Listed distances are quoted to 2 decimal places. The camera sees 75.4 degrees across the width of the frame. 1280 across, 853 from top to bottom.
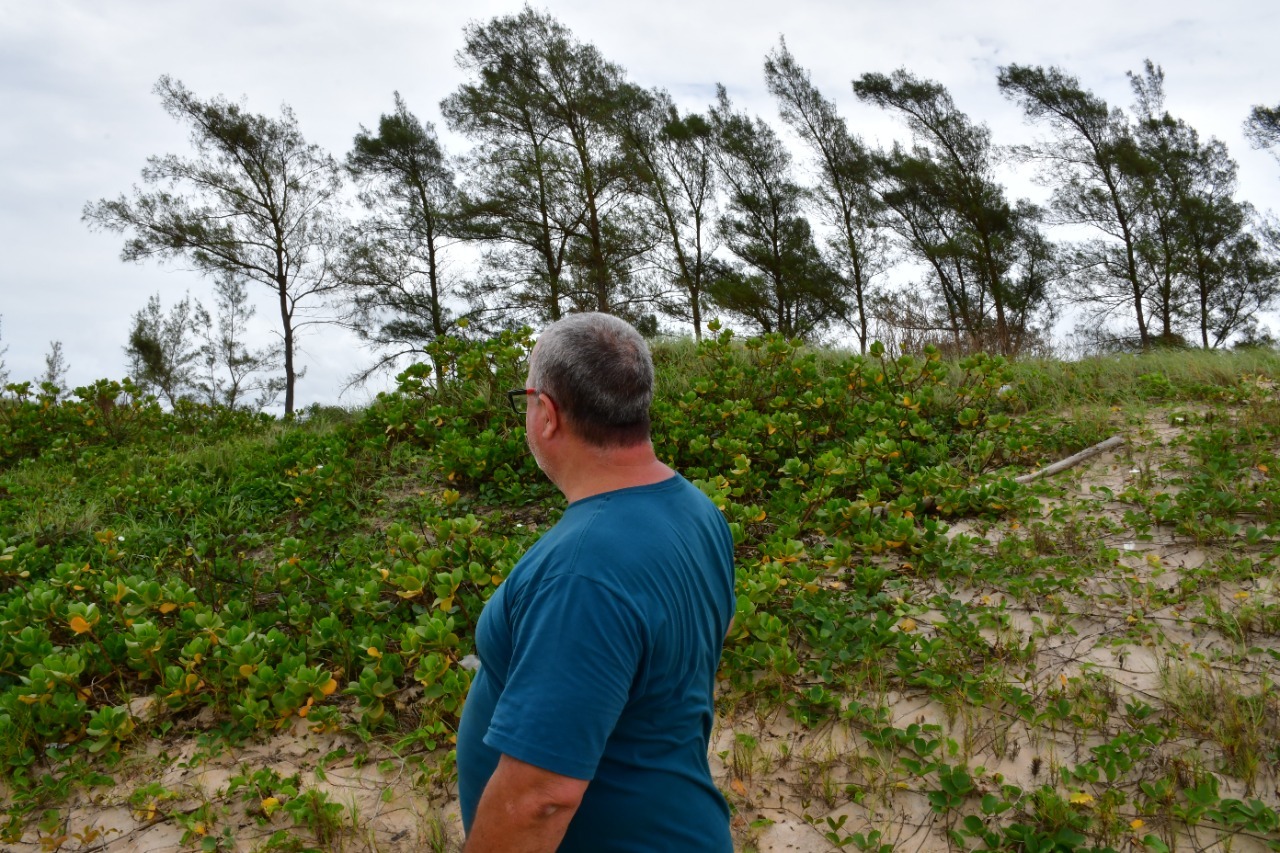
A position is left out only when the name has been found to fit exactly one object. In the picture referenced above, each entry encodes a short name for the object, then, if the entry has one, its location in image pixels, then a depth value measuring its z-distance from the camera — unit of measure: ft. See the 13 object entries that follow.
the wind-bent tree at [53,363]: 67.34
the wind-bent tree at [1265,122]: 75.31
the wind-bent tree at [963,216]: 77.66
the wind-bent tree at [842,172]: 78.79
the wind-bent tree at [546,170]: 67.26
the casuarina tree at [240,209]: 66.90
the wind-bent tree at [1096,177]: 74.79
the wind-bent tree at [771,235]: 78.79
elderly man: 4.75
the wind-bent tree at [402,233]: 71.72
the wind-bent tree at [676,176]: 71.82
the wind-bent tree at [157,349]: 86.28
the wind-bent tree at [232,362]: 86.89
